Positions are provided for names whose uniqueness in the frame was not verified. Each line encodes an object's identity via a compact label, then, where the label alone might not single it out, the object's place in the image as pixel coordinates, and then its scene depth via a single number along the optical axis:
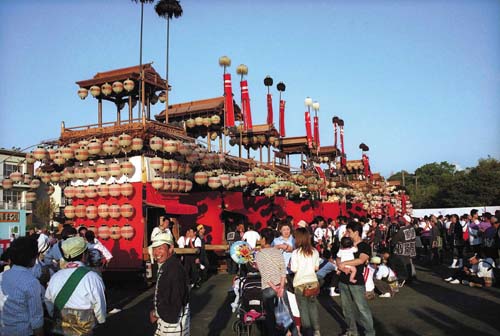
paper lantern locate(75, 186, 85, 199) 16.42
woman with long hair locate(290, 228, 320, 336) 7.21
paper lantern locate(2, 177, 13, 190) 16.66
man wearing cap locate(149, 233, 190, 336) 4.99
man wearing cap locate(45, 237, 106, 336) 4.61
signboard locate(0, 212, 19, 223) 19.03
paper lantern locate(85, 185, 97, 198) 16.27
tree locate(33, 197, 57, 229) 44.41
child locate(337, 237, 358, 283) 7.71
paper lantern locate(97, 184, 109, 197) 16.06
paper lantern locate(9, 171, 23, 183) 16.79
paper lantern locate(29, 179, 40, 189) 17.23
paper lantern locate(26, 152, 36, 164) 16.78
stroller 7.48
